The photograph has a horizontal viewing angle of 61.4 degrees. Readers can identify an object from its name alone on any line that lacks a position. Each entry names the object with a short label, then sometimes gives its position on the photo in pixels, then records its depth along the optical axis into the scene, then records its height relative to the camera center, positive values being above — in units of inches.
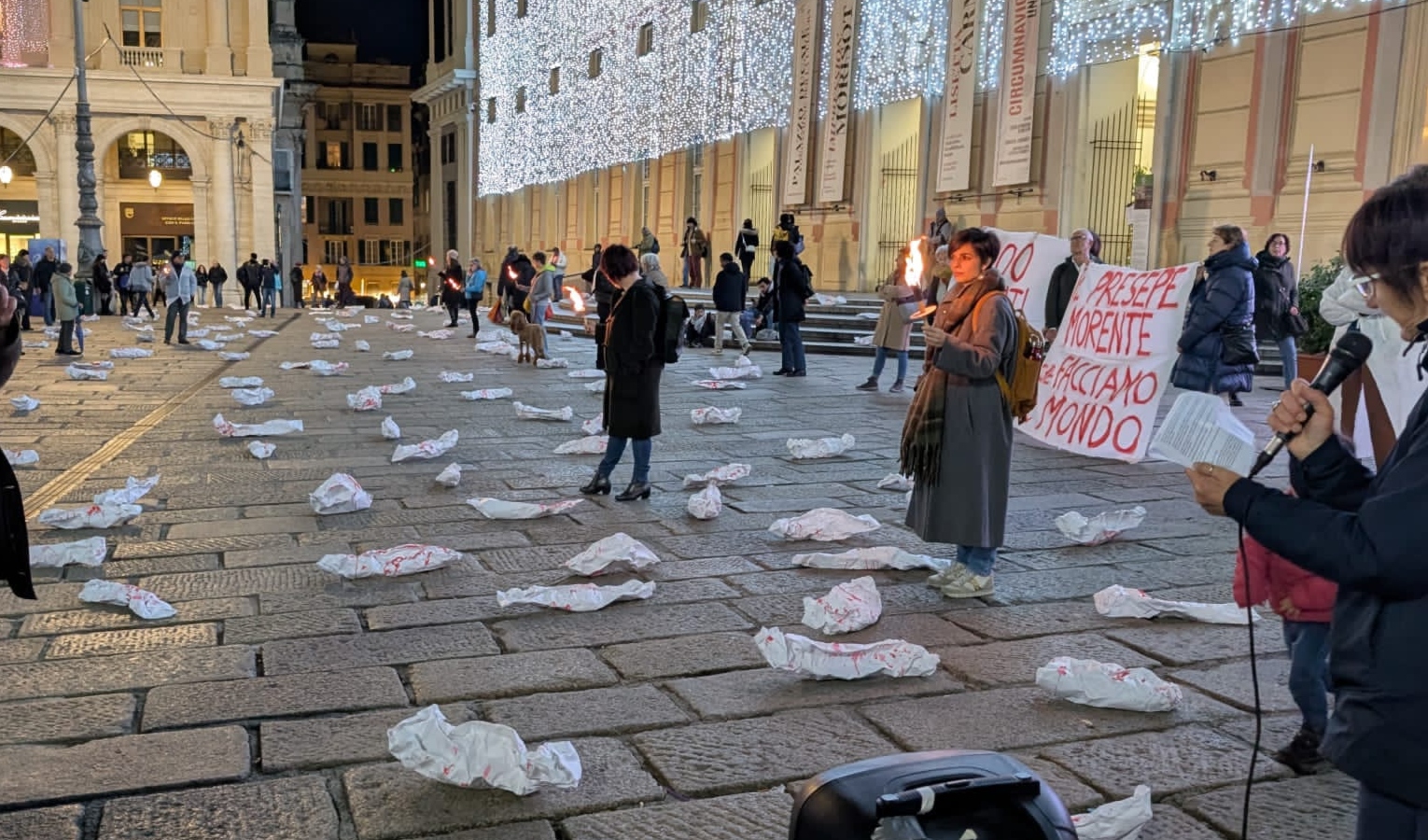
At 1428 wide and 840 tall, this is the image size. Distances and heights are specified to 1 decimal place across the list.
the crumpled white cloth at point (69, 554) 218.4 -57.8
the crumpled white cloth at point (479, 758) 125.6 -53.2
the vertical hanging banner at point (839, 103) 893.8 +117.2
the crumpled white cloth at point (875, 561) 225.0 -55.8
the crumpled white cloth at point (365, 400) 446.3 -57.5
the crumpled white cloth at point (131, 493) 264.7 -57.9
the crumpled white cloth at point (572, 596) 194.7 -56.1
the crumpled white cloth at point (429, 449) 336.5 -57.1
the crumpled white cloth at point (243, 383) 523.8 -61.3
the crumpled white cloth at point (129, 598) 190.4 -57.6
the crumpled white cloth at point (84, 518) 249.1 -57.9
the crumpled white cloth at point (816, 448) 352.2 -55.3
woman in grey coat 201.0 -27.3
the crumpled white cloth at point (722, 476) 308.0 -56.2
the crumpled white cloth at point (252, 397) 458.0 -59.2
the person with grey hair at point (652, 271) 316.8 -4.7
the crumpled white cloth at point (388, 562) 212.7 -56.2
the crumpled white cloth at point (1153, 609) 192.4 -54.3
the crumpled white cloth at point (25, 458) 316.8 -59.0
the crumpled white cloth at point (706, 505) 268.1 -55.3
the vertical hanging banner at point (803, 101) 943.0 +126.0
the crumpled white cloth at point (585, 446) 355.9 -57.1
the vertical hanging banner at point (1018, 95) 714.2 +101.9
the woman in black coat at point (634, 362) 284.5 -25.4
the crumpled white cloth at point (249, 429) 381.3 -59.1
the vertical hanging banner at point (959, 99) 770.8 +106.4
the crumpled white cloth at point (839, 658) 161.5 -53.6
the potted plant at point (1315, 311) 498.9 -15.1
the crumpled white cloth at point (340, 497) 268.2 -56.2
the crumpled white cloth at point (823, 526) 248.4 -55.1
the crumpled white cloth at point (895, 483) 305.9 -56.0
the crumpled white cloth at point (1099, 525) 248.1 -53.3
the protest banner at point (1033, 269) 382.0 -1.0
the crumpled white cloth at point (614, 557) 216.4 -55.0
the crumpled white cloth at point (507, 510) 265.7 -57.2
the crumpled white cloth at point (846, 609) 187.0 -54.5
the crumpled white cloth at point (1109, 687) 152.9 -53.1
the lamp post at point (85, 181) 984.3 +45.9
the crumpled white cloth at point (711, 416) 419.2 -55.6
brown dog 650.5 -44.6
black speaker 70.7 -32.3
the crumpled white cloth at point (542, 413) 426.9 -57.5
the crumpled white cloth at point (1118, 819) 115.3 -53.0
